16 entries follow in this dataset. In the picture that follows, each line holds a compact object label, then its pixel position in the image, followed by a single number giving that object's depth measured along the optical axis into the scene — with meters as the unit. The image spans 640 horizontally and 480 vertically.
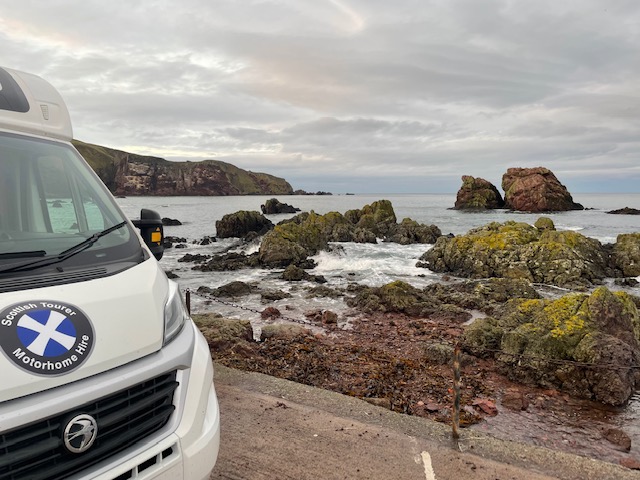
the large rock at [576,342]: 7.95
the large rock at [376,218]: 40.03
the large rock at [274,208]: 79.39
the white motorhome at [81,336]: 1.87
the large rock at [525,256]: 20.89
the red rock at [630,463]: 4.75
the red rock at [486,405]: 7.18
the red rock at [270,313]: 14.63
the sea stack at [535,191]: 80.81
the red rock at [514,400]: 7.51
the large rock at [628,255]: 22.98
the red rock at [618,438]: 6.22
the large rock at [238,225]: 42.84
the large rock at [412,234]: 36.47
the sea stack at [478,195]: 89.53
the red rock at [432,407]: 6.86
